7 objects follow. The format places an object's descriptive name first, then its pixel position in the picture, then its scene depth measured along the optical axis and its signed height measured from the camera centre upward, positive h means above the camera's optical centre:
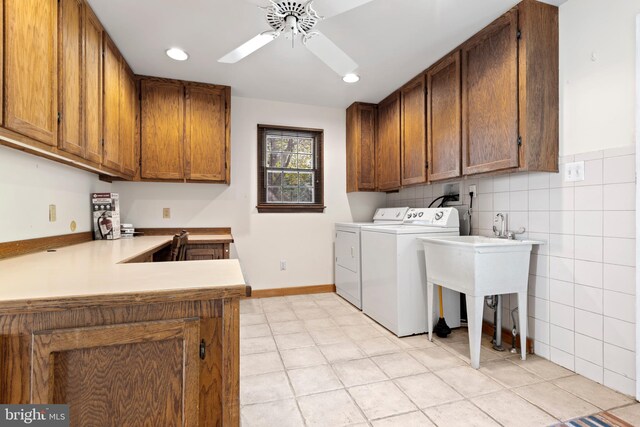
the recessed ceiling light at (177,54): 2.61 +1.35
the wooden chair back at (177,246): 2.11 -0.23
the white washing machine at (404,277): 2.65 -0.57
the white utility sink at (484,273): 2.07 -0.42
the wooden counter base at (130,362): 0.84 -0.43
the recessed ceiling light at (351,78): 3.06 +1.34
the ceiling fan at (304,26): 1.66 +1.07
